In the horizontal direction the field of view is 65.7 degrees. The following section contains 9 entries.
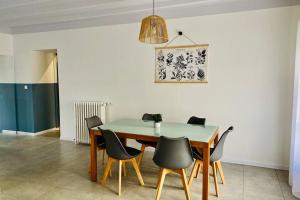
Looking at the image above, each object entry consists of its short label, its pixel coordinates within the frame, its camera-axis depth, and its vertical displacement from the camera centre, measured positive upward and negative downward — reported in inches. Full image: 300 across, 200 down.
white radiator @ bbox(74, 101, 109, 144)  179.3 -22.5
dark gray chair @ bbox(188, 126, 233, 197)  103.6 -32.4
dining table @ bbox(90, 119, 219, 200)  96.9 -22.5
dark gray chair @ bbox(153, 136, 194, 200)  93.0 -29.3
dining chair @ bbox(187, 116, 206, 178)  132.7 -20.8
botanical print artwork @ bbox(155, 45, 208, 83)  152.6 +14.4
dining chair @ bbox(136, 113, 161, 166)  135.3 -34.0
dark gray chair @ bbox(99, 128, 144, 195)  105.7 -31.5
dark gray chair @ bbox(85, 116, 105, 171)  129.4 -23.7
